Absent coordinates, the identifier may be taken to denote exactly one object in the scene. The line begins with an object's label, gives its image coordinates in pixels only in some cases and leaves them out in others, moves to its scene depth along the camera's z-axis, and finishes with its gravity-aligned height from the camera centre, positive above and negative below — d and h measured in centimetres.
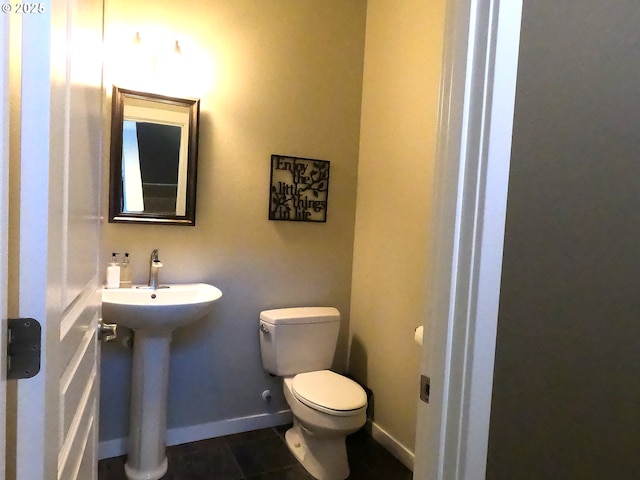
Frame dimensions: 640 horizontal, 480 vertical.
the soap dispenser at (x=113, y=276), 190 -31
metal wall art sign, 234 +18
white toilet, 190 -83
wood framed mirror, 195 +27
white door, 55 -3
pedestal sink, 185 -79
